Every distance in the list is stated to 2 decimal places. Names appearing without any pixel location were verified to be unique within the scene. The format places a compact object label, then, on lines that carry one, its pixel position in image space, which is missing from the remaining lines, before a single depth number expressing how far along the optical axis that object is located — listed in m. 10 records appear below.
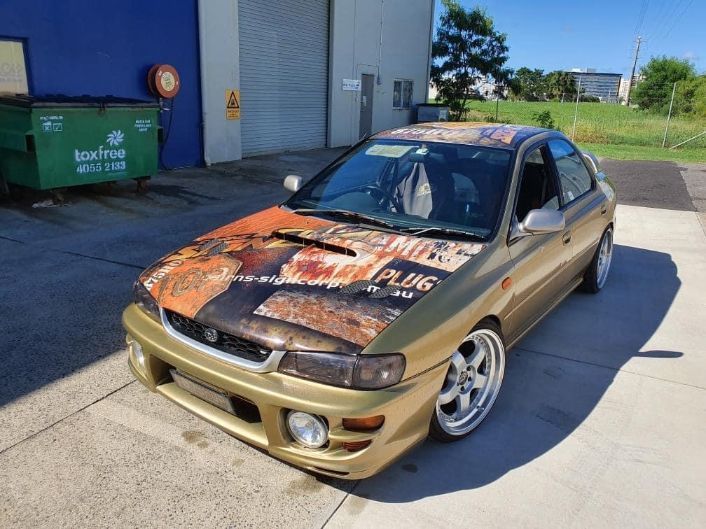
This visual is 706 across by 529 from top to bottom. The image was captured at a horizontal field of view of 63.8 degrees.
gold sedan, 2.28
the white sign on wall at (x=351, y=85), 16.55
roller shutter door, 12.71
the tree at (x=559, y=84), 79.94
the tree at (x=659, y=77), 39.38
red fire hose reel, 9.77
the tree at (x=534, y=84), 78.81
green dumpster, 7.03
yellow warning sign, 11.84
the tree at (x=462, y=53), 23.66
